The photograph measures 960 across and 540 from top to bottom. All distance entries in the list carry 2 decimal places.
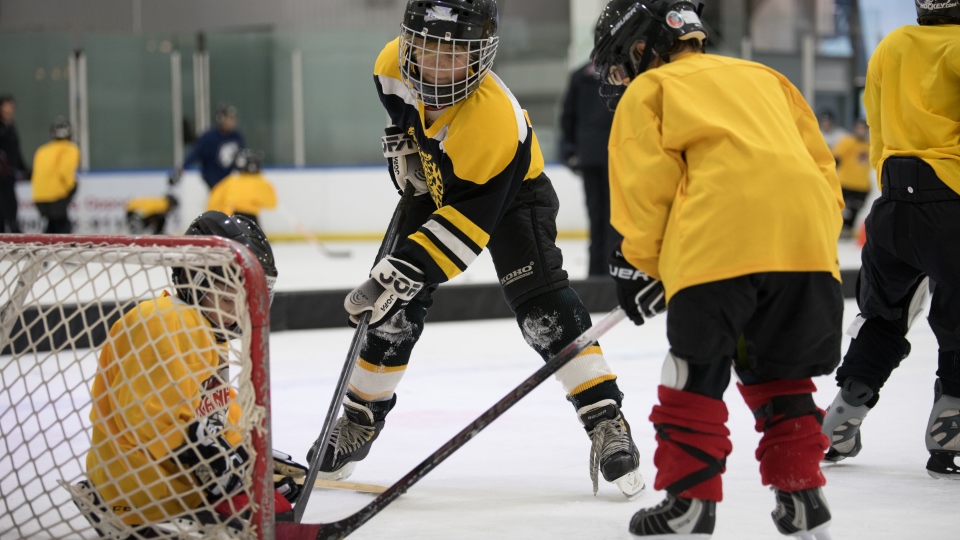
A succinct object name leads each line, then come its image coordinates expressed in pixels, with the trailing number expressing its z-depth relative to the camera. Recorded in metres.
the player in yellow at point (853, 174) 18.34
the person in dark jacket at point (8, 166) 15.08
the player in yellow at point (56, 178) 15.29
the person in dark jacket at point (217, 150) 17.39
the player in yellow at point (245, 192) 14.78
